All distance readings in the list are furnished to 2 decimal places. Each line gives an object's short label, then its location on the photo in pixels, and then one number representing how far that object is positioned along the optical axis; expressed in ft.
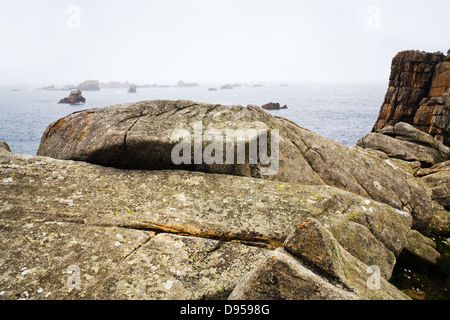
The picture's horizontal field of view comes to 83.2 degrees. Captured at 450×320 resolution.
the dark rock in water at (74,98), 621.72
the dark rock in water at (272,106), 500.41
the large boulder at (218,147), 32.78
